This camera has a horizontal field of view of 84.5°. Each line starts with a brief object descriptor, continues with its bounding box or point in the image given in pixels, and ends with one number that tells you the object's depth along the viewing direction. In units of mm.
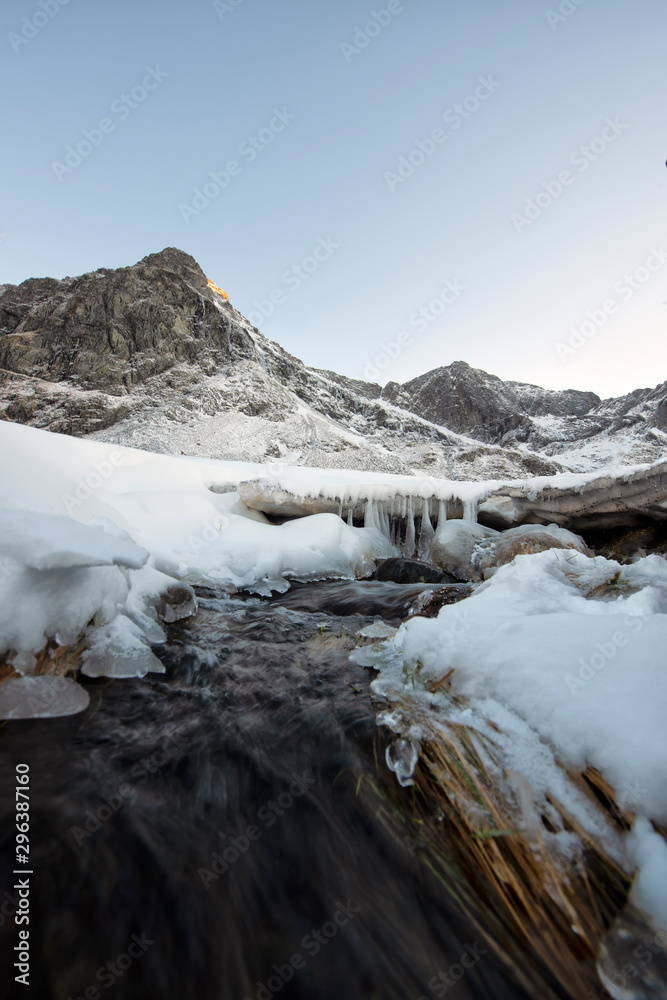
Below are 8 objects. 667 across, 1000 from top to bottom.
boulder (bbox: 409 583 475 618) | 3344
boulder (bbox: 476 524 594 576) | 5199
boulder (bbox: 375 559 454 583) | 5457
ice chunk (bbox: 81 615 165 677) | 2283
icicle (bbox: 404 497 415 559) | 7504
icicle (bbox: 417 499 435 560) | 7453
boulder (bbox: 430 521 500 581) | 5715
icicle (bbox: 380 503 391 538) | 7590
